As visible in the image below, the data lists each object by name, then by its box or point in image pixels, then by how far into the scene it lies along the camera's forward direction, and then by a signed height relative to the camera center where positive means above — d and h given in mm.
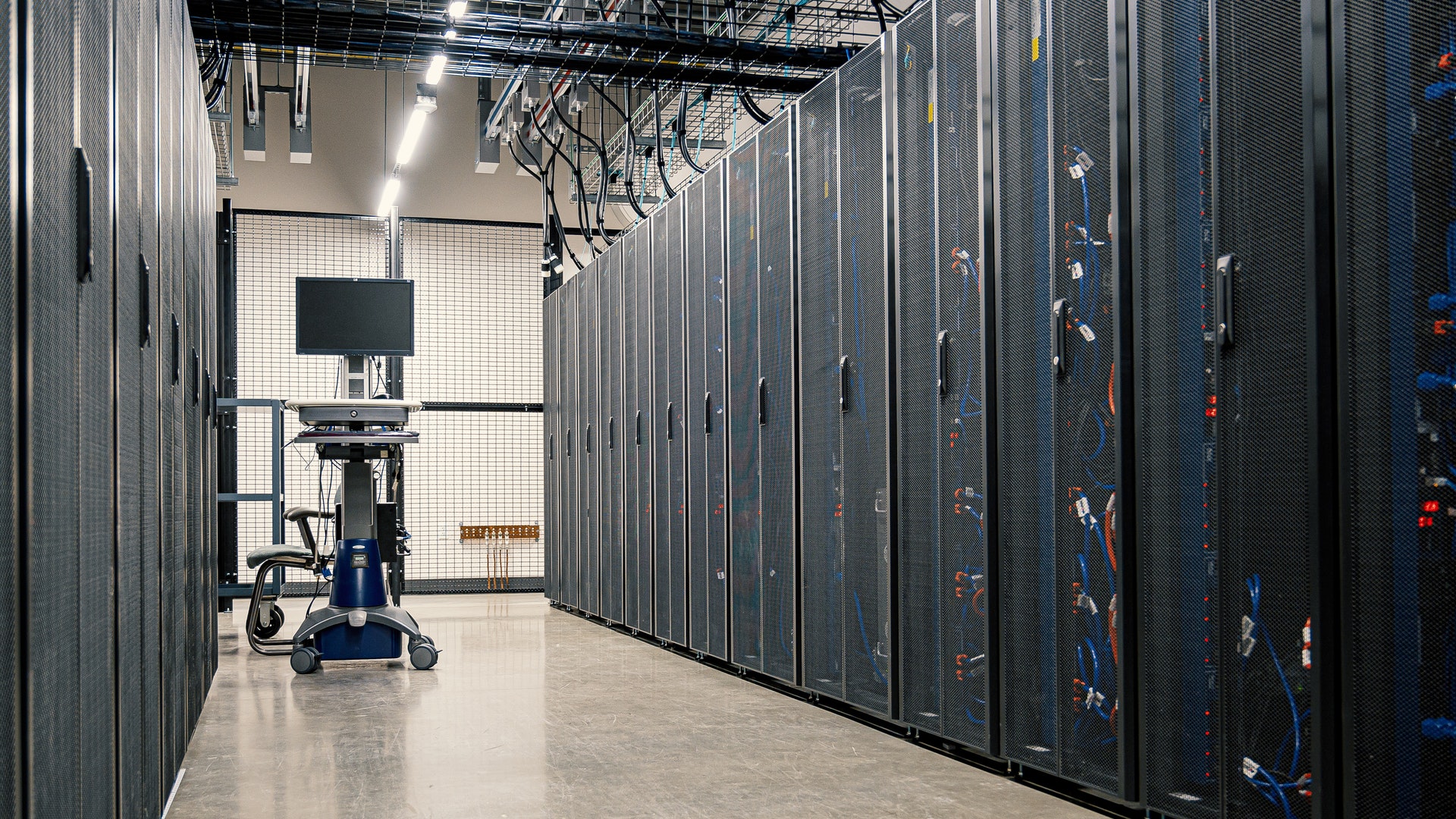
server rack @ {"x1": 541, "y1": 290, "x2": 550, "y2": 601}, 9305 -135
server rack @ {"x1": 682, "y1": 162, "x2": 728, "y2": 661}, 5738 +19
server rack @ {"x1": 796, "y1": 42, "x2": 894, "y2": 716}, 4148 +124
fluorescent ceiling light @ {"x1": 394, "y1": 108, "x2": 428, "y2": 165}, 7195 +1890
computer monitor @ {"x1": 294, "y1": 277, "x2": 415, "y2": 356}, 7133 +673
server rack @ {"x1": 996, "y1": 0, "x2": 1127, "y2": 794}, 2939 +65
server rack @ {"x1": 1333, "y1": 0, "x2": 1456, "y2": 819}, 2008 +24
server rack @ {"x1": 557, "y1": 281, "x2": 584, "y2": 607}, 8648 -183
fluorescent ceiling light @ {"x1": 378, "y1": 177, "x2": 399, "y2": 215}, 9266 +1896
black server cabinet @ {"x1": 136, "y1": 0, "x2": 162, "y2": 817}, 2615 +0
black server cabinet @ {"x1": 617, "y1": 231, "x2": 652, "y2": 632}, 6965 -176
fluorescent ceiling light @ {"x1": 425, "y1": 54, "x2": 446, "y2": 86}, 5536 +1722
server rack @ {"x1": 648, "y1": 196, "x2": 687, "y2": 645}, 6344 -59
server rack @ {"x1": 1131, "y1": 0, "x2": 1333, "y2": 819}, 2305 +7
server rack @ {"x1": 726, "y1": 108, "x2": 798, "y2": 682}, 4930 +83
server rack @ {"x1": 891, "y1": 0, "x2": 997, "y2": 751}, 3525 +133
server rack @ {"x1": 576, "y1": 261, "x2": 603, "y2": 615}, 8086 -149
